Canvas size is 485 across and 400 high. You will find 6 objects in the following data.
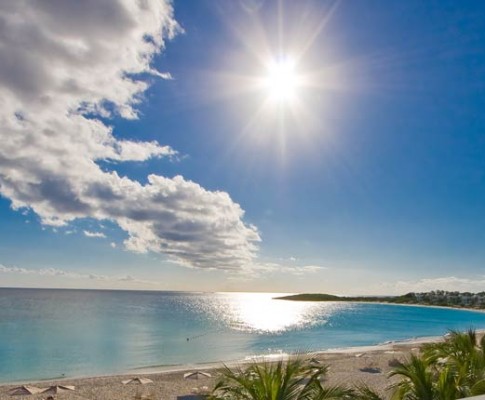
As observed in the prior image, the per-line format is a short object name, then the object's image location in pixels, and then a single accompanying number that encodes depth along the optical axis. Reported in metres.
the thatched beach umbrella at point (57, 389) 19.06
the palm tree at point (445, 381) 5.18
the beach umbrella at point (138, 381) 21.83
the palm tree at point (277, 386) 4.26
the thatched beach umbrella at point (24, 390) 18.69
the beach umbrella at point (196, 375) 22.95
